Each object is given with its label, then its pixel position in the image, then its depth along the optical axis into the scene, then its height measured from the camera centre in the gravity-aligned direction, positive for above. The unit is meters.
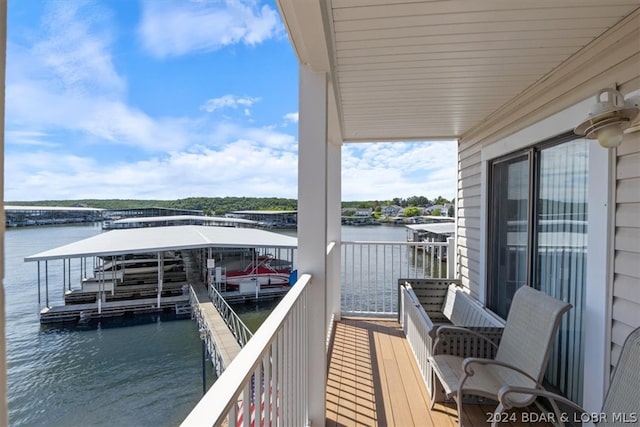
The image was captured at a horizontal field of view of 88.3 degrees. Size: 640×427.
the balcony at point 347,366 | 1.00 -1.17
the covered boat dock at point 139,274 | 12.47 -3.28
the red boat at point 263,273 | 16.95 -3.57
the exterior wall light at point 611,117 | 1.71 +0.48
